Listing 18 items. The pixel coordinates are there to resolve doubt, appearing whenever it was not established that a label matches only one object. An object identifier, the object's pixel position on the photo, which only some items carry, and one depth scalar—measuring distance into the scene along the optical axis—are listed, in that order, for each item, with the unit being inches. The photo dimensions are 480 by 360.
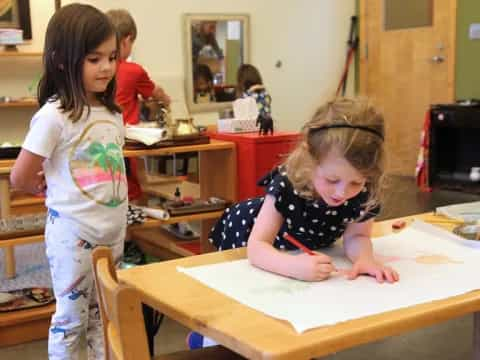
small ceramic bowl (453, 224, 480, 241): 54.2
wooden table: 33.3
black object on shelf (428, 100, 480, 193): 203.2
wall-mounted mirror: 222.4
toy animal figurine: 116.1
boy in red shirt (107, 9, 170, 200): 116.3
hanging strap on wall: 258.7
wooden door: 223.6
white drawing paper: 37.9
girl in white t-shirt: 63.8
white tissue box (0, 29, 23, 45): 179.0
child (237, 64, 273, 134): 182.1
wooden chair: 35.8
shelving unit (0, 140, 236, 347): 96.3
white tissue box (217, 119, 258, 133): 120.6
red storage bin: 112.0
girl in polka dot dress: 45.6
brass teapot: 109.7
